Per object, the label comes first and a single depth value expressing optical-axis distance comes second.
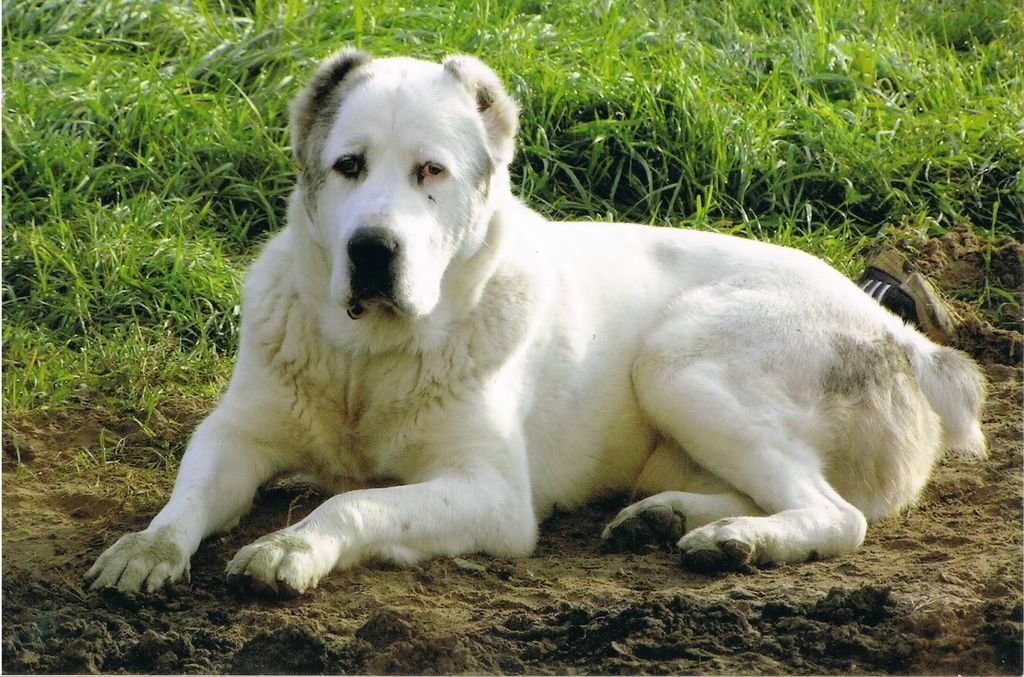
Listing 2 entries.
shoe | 12.16
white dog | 8.09
